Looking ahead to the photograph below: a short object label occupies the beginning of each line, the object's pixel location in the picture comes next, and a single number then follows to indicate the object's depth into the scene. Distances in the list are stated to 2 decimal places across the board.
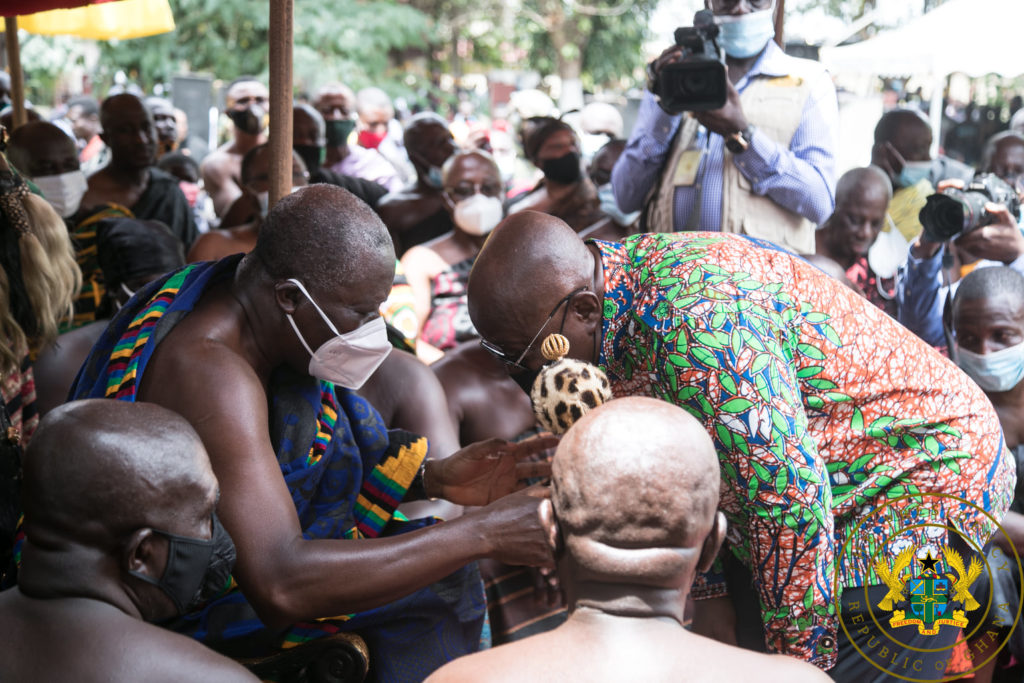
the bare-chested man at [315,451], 2.29
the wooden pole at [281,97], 3.22
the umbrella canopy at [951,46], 8.49
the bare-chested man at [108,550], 1.77
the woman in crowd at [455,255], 5.04
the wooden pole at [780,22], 4.66
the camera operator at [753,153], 4.09
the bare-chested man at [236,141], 7.17
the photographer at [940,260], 4.20
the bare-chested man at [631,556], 1.58
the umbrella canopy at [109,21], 5.25
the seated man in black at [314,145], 6.25
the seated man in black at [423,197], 6.26
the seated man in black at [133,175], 5.92
